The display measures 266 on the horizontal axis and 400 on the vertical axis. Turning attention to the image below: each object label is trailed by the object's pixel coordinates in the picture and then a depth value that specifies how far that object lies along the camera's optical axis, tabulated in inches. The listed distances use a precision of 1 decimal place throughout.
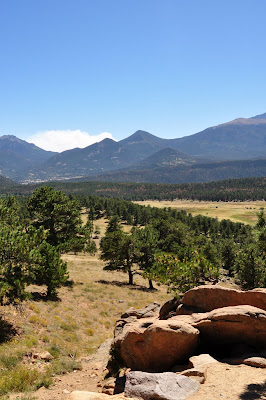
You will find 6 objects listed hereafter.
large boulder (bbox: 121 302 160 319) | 880.9
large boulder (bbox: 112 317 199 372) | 601.3
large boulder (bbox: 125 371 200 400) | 444.5
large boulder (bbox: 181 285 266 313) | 712.4
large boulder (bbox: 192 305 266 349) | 605.6
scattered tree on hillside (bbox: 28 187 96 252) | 1414.9
